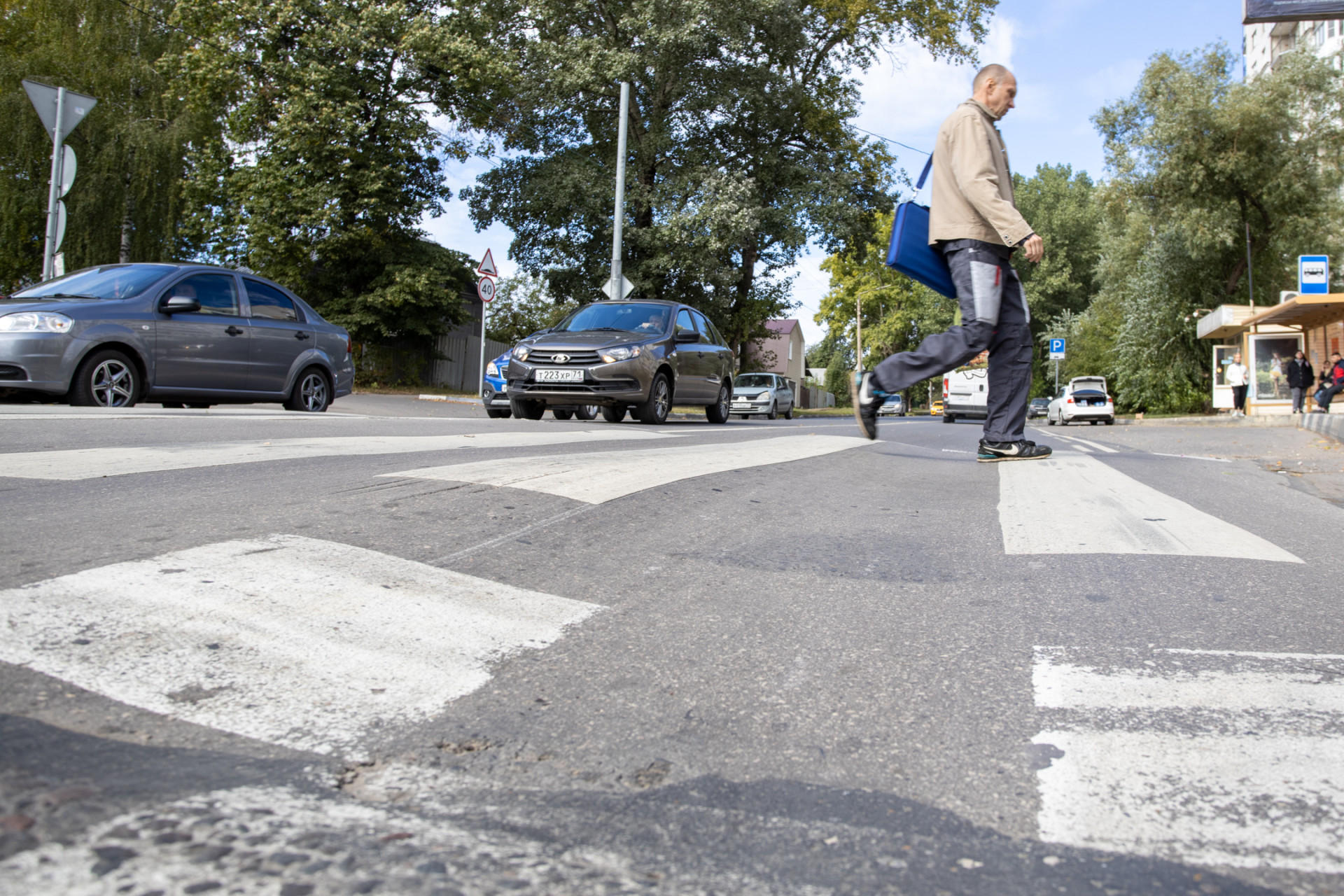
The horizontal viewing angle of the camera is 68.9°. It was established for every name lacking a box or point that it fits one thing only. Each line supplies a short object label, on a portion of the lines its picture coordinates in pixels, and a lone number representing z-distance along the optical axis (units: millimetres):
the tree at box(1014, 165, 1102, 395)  66438
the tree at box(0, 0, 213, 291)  29297
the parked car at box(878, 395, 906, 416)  63950
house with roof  110125
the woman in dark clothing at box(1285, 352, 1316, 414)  28531
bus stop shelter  30719
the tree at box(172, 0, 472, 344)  26234
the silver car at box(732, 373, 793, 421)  31969
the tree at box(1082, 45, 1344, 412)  32719
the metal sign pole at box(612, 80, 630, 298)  25969
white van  30578
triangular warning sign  23016
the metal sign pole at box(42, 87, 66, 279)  12922
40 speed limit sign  22328
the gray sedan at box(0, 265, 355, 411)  9047
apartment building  49219
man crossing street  5184
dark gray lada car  12414
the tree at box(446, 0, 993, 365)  27969
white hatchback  36531
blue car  15867
